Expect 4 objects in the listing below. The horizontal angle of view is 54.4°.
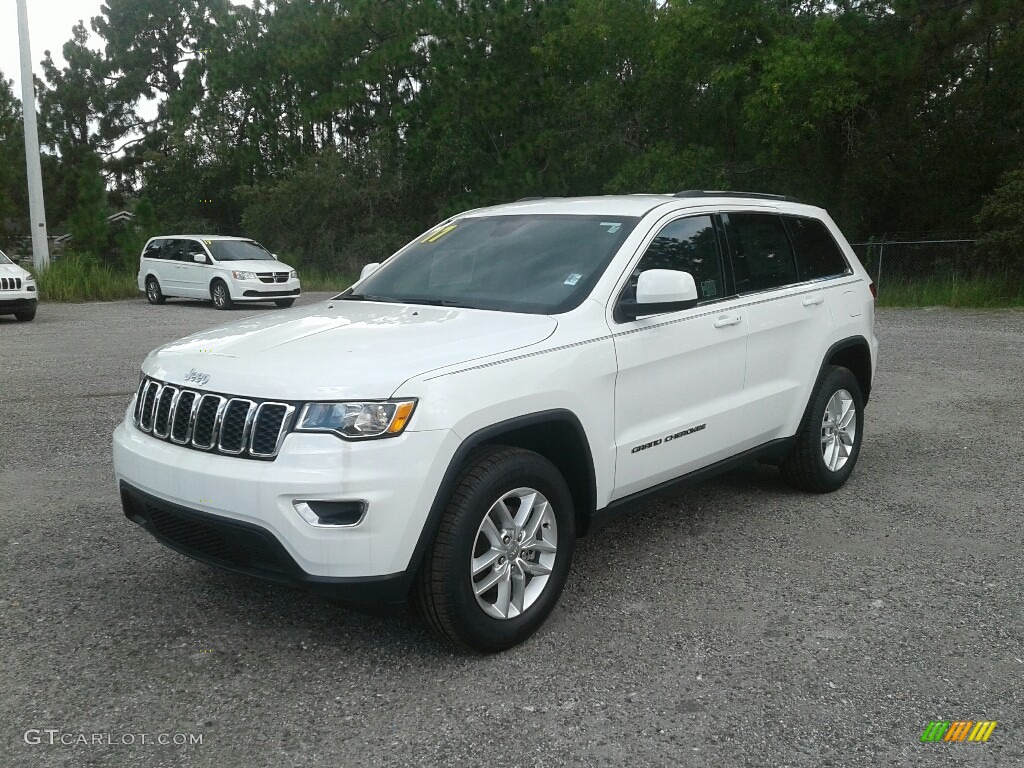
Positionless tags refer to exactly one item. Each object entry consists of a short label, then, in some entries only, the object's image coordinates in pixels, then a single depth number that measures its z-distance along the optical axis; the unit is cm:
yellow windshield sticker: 553
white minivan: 2231
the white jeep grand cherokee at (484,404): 351
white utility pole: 2667
